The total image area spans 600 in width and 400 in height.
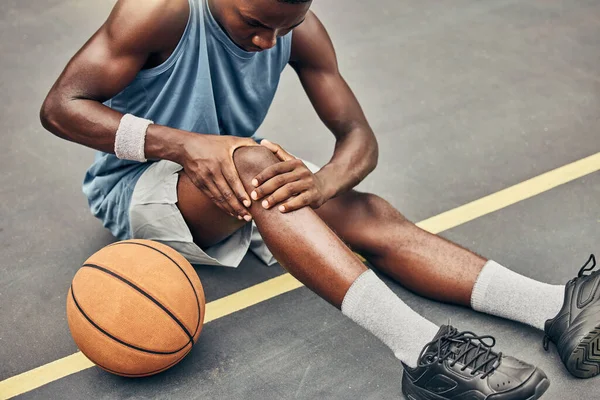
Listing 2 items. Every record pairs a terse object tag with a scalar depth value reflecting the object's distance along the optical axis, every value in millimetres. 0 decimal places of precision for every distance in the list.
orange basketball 2709
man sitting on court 2729
